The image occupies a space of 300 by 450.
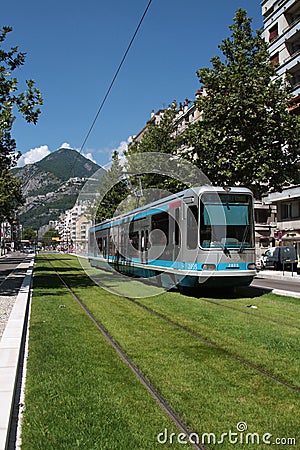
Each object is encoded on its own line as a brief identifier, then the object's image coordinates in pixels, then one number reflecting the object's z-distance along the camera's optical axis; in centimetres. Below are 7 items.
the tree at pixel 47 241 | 18138
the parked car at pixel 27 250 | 10963
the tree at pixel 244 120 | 2378
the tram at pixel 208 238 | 1377
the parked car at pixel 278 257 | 3522
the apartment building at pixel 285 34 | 4075
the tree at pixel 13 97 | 1597
